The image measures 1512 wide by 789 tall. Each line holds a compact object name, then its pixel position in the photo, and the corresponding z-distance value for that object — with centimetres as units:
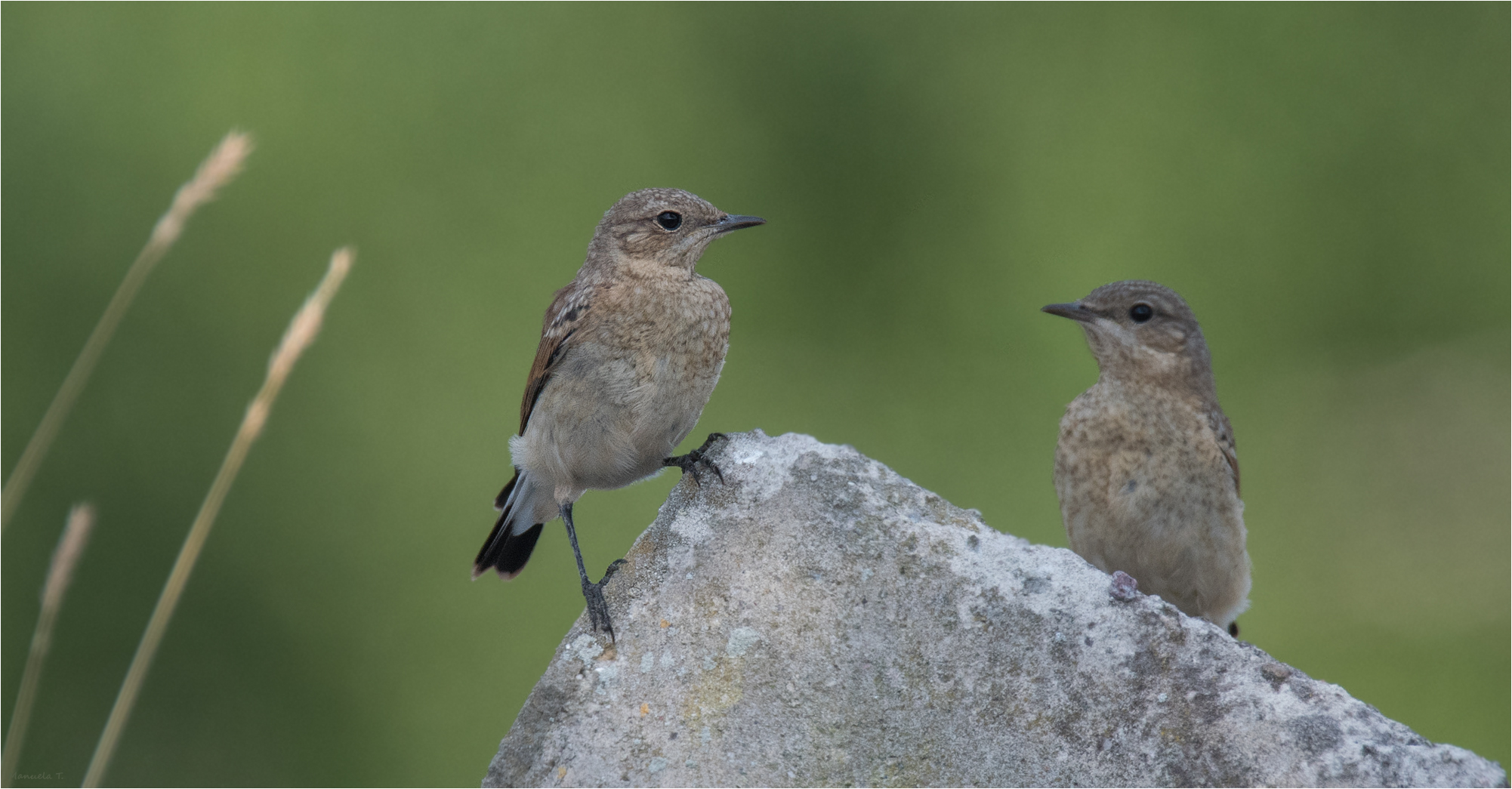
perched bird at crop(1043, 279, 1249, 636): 929
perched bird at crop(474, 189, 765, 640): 812
